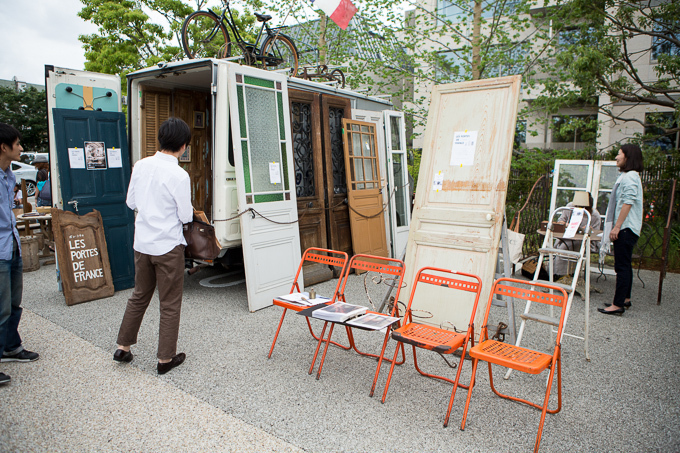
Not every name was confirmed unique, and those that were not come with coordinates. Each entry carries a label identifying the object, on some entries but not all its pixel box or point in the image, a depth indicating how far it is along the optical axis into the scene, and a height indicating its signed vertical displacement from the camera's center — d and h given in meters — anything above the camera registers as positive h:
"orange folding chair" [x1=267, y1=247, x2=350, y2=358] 3.54 -1.05
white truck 4.93 +0.24
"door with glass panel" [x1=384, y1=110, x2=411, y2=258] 7.23 -0.07
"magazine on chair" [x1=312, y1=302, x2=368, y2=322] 3.11 -1.01
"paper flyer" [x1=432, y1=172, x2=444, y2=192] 3.99 -0.05
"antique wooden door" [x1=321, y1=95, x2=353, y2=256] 6.36 +0.02
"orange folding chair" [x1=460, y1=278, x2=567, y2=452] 2.51 -1.07
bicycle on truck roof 5.55 +1.75
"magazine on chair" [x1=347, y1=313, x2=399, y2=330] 2.91 -1.01
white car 15.38 -0.15
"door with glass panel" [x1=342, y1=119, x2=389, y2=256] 6.63 -0.22
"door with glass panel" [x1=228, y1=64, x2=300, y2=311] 4.86 -0.08
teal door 5.07 -0.03
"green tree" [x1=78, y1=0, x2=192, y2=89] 11.92 +3.85
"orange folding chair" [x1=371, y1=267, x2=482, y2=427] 2.77 -1.08
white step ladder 3.40 -0.81
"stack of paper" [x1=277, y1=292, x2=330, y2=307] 3.57 -1.04
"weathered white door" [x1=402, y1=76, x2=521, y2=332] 3.67 -0.08
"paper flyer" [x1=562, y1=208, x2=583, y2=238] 4.04 -0.42
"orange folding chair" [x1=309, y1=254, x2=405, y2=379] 3.38 -0.79
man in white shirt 3.19 -0.44
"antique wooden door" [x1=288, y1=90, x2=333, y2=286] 6.02 +0.00
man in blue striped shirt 3.12 -0.63
